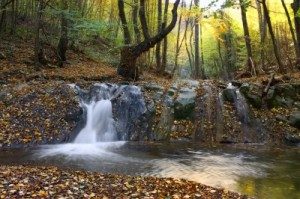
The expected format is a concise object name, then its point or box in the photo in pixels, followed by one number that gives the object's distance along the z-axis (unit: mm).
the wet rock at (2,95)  13759
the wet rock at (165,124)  13772
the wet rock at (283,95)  15539
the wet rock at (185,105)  14734
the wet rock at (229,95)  15664
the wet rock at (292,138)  13820
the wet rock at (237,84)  16734
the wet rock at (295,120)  14523
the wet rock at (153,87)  16047
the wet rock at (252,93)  15508
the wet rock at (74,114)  13438
